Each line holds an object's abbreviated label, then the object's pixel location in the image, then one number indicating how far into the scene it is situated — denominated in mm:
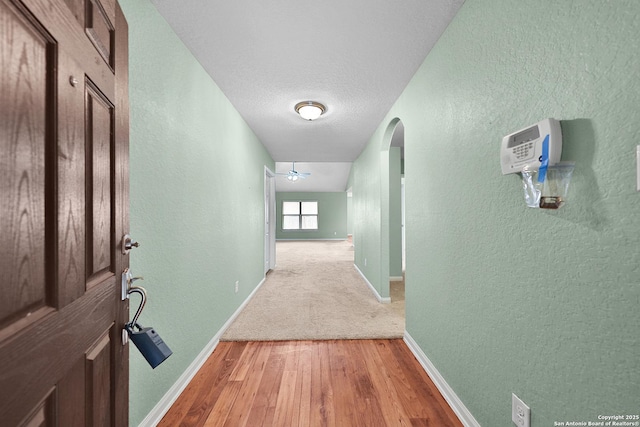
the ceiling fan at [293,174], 6865
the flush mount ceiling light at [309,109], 2598
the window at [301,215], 11264
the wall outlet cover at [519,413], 1021
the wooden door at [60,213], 445
